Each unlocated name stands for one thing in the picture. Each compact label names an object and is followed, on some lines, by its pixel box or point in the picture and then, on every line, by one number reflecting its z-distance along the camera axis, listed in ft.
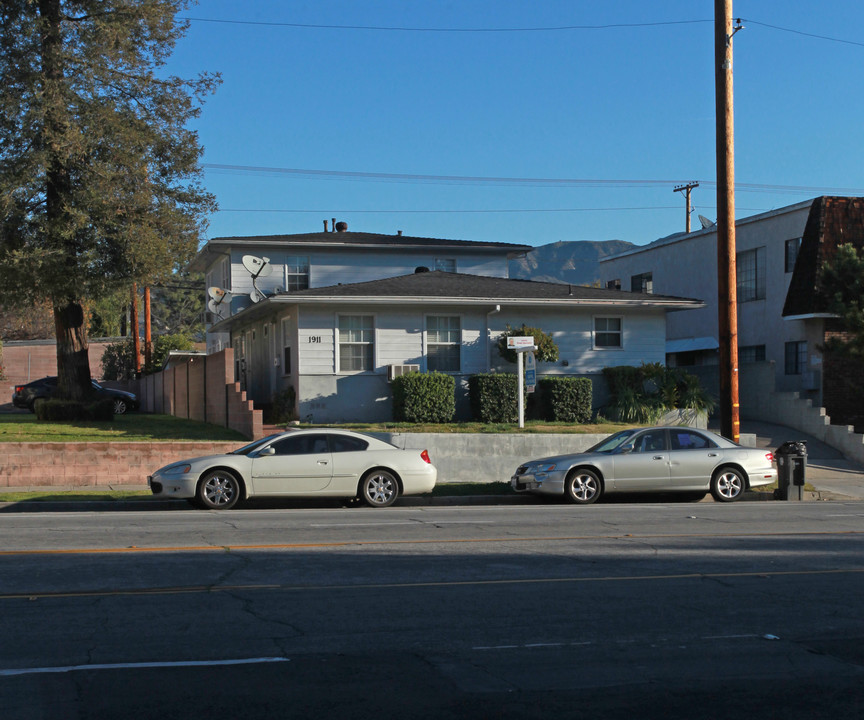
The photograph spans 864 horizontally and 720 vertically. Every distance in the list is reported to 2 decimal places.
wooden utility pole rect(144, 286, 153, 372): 142.34
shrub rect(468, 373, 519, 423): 82.84
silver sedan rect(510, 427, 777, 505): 57.36
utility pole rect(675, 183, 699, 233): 195.93
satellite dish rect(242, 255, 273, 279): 101.91
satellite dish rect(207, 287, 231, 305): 105.70
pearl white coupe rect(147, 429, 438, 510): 52.54
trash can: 61.52
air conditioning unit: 83.82
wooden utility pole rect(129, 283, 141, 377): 139.27
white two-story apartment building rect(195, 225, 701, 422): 83.51
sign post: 73.61
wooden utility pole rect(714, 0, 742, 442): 63.57
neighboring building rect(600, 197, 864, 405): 92.54
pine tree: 79.10
